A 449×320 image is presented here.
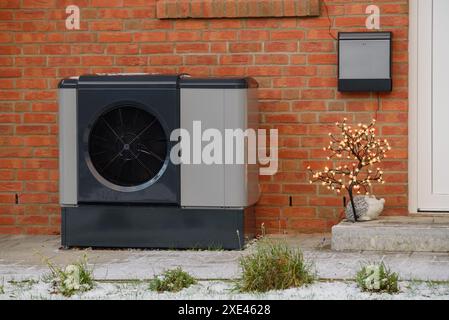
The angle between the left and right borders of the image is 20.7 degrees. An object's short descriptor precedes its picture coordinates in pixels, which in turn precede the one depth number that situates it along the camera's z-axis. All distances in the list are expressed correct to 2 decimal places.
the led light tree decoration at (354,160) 9.23
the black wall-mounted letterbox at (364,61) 9.39
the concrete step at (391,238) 8.70
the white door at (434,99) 9.52
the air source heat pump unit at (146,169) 8.84
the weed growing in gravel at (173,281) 7.05
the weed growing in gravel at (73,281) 7.00
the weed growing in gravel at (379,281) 6.91
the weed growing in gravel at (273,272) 7.05
